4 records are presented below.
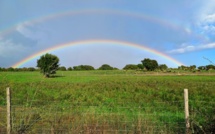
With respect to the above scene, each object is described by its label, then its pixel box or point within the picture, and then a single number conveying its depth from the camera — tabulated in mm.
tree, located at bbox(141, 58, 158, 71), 134625
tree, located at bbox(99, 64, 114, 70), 142875
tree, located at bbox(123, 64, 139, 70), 136750
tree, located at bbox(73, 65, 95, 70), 140500
